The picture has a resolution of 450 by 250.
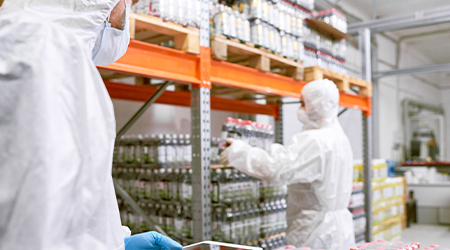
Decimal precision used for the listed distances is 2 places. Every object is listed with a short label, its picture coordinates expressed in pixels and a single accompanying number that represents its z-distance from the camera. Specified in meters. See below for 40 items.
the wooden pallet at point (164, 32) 2.86
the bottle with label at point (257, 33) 3.98
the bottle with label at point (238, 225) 4.04
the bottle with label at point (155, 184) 4.19
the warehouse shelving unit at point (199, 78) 2.91
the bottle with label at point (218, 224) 3.95
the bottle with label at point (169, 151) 4.20
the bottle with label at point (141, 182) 4.32
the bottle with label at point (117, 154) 4.56
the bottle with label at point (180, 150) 4.31
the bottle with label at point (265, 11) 4.12
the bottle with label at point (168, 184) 4.09
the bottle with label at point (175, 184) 4.04
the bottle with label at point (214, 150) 4.58
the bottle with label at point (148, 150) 4.23
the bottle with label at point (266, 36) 4.09
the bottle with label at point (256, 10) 4.04
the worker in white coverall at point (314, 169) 3.65
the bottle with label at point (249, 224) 4.18
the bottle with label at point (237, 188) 4.02
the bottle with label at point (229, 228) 3.94
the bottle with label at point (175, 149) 4.25
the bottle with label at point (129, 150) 4.43
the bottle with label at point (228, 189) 3.93
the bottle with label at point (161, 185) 4.15
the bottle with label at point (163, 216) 4.16
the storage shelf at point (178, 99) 4.33
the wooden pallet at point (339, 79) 4.71
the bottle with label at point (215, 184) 3.93
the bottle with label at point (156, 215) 4.20
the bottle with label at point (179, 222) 4.00
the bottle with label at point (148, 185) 4.26
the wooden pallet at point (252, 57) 3.48
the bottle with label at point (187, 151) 4.35
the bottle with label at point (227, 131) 3.88
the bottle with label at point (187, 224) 3.96
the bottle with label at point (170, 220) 4.07
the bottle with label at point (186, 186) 3.97
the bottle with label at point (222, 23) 3.59
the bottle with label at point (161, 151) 4.15
